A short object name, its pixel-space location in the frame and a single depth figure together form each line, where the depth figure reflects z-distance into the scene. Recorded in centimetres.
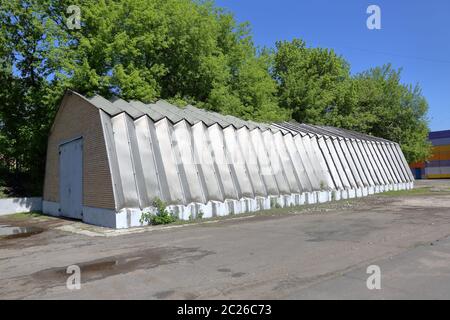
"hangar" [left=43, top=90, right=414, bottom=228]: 1505
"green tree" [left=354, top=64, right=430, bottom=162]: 4569
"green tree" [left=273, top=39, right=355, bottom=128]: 4303
